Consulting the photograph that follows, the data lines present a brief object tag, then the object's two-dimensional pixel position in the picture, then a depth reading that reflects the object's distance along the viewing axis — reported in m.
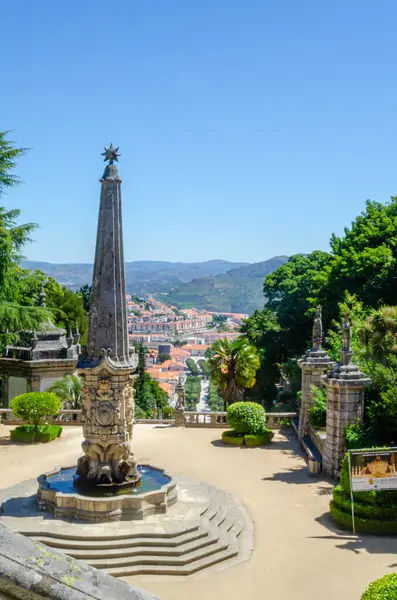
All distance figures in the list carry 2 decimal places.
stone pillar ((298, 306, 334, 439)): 24.08
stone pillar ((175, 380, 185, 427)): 27.02
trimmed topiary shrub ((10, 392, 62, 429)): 23.72
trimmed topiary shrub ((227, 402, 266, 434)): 23.66
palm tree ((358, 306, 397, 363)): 20.23
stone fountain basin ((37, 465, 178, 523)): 14.18
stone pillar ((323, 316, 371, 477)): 18.44
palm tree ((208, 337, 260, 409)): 30.59
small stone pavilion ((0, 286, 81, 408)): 29.53
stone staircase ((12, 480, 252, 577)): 12.67
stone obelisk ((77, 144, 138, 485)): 15.32
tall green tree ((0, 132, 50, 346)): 26.39
